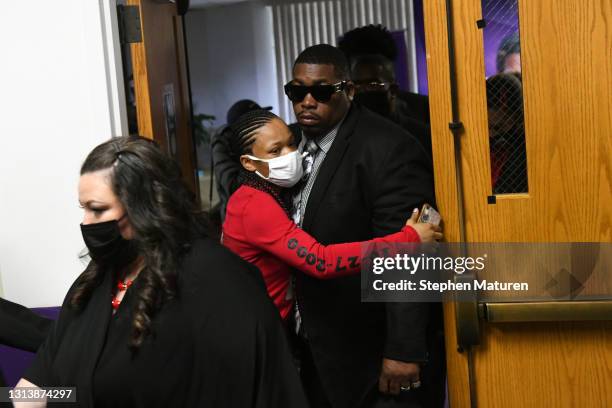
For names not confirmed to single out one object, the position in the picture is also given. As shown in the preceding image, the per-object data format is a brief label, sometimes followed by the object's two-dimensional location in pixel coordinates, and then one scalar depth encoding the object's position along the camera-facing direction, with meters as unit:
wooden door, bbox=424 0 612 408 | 2.82
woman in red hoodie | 2.75
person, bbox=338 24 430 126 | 4.46
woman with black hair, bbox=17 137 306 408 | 2.10
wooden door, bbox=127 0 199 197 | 3.32
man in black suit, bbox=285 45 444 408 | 2.92
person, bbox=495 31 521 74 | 2.87
